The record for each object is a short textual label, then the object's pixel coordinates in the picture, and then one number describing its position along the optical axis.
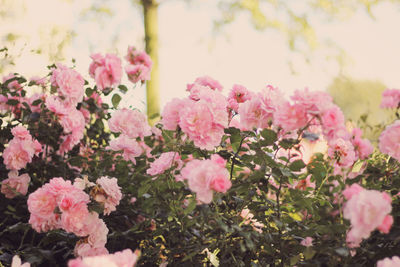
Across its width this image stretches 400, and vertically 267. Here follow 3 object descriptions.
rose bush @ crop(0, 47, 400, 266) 1.12
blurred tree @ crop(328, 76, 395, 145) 19.10
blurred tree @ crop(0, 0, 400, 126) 6.42
